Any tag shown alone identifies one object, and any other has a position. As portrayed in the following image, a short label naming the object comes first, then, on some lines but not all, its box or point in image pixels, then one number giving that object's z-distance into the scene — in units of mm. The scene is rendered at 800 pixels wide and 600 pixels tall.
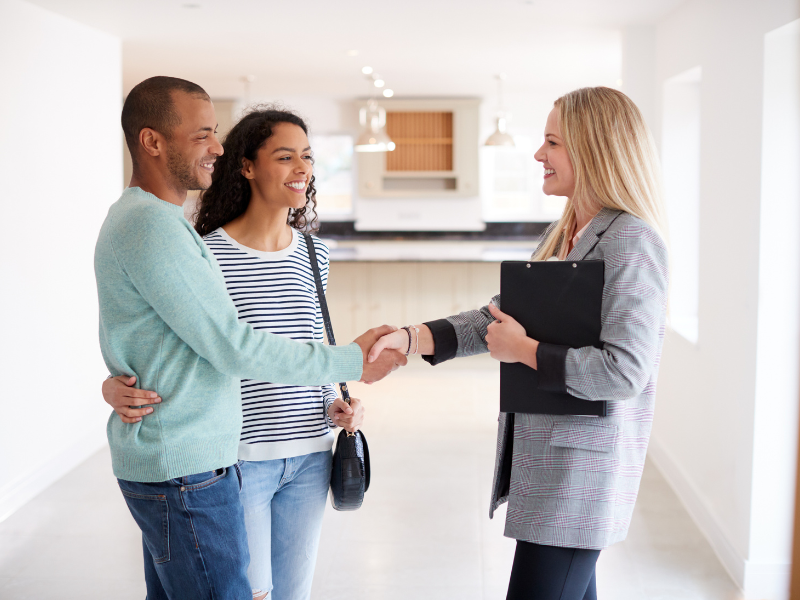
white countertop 8017
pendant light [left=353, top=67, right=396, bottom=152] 5660
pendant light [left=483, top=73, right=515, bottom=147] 5930
